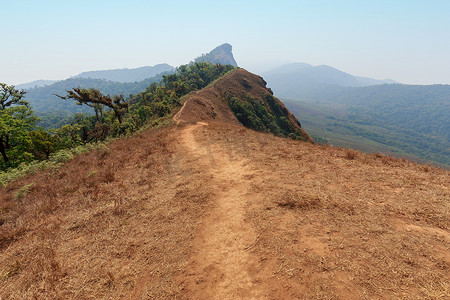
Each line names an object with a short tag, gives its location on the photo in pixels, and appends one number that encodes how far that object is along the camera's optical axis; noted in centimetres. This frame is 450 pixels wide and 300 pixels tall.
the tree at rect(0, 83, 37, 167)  2516
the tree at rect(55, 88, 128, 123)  2875
